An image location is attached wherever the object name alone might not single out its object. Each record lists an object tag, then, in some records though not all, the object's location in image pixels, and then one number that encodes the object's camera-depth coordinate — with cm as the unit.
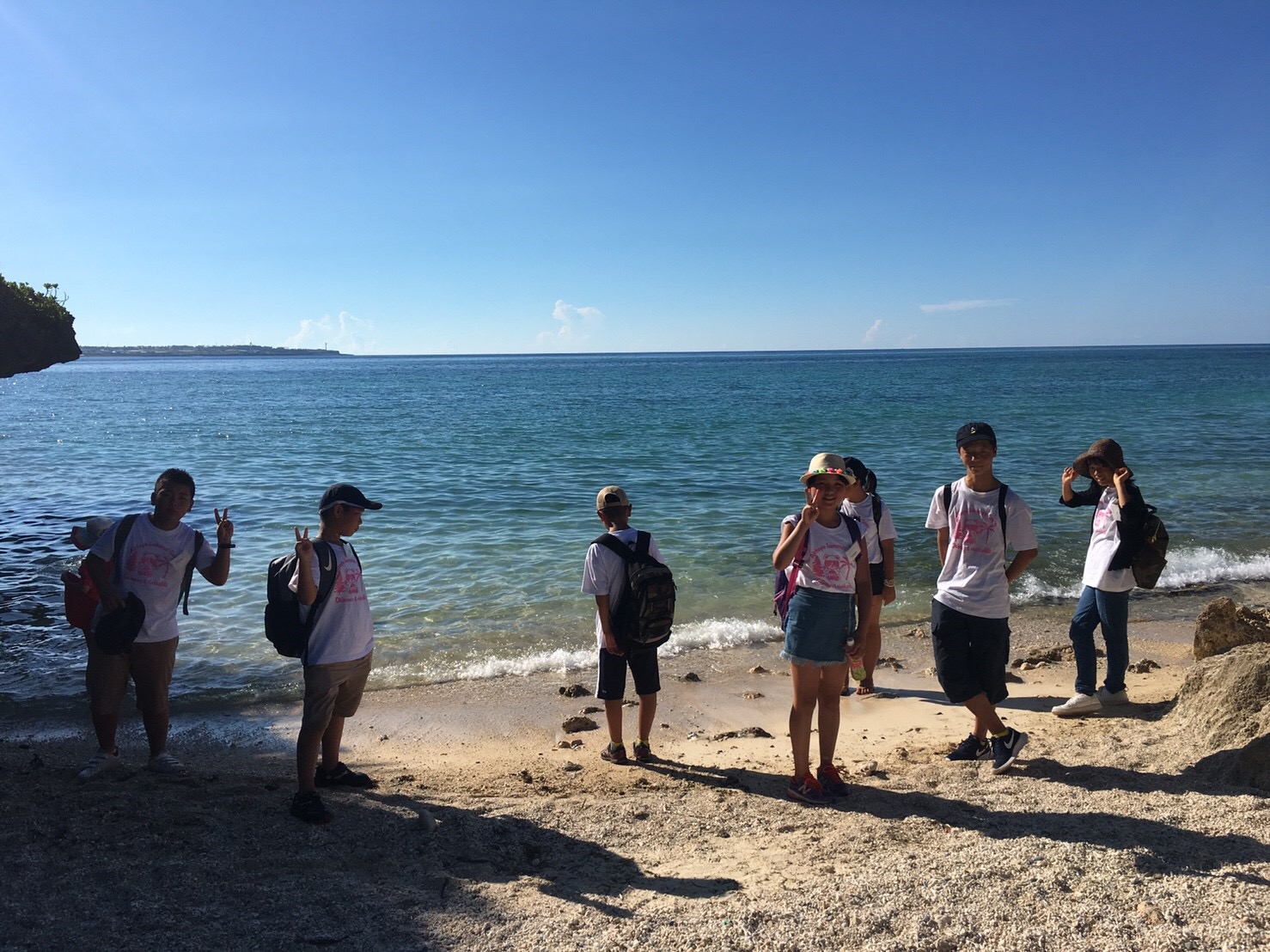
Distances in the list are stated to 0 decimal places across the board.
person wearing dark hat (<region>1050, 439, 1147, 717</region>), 533
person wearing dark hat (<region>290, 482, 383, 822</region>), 420
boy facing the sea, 496
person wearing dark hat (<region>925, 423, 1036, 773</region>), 463
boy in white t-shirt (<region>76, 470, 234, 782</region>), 472
